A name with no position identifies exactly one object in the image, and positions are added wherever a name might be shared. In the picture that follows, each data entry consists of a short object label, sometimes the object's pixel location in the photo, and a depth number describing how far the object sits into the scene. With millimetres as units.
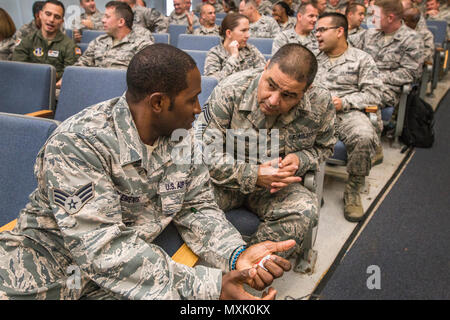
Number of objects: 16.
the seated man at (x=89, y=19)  4891
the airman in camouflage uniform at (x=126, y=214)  847
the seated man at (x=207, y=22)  4148
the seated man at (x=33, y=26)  3686
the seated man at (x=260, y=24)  4547
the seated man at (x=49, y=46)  3055
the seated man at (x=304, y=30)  3299
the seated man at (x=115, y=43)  3078
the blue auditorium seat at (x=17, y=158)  1164
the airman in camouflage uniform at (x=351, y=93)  2229
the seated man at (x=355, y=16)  4059
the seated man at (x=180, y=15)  5492
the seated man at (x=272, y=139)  1478
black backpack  3150
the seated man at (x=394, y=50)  2908
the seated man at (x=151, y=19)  5375
